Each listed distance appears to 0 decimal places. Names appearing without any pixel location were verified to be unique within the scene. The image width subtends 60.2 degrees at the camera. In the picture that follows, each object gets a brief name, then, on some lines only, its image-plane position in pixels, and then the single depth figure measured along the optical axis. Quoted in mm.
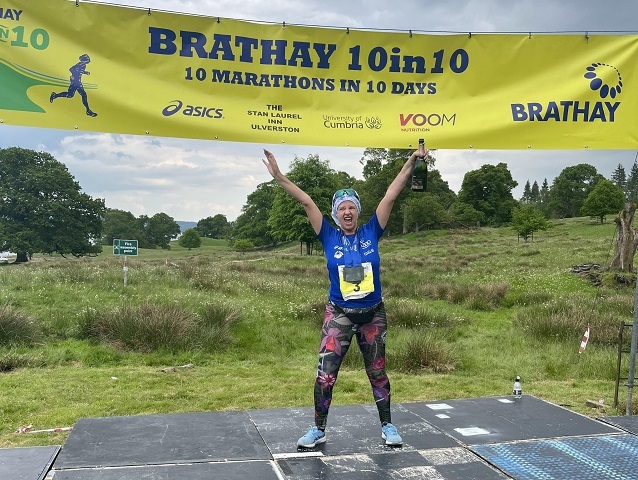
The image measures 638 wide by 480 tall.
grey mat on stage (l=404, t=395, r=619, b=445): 4676
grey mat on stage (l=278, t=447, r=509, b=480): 3742
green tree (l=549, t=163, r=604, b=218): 78312
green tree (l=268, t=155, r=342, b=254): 36375
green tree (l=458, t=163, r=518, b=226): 69875
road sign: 13555
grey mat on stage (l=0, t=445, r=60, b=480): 3664
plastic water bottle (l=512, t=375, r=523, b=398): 5781
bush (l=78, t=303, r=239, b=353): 9281
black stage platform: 3799
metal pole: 5527
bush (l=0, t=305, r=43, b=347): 9039
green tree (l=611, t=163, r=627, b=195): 93438
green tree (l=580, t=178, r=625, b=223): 55344
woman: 4164
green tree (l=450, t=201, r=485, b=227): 55178
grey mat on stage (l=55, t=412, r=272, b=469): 4020
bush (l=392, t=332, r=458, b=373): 8422
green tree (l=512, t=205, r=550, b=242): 40531
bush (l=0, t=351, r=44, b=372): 8024
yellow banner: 4742
